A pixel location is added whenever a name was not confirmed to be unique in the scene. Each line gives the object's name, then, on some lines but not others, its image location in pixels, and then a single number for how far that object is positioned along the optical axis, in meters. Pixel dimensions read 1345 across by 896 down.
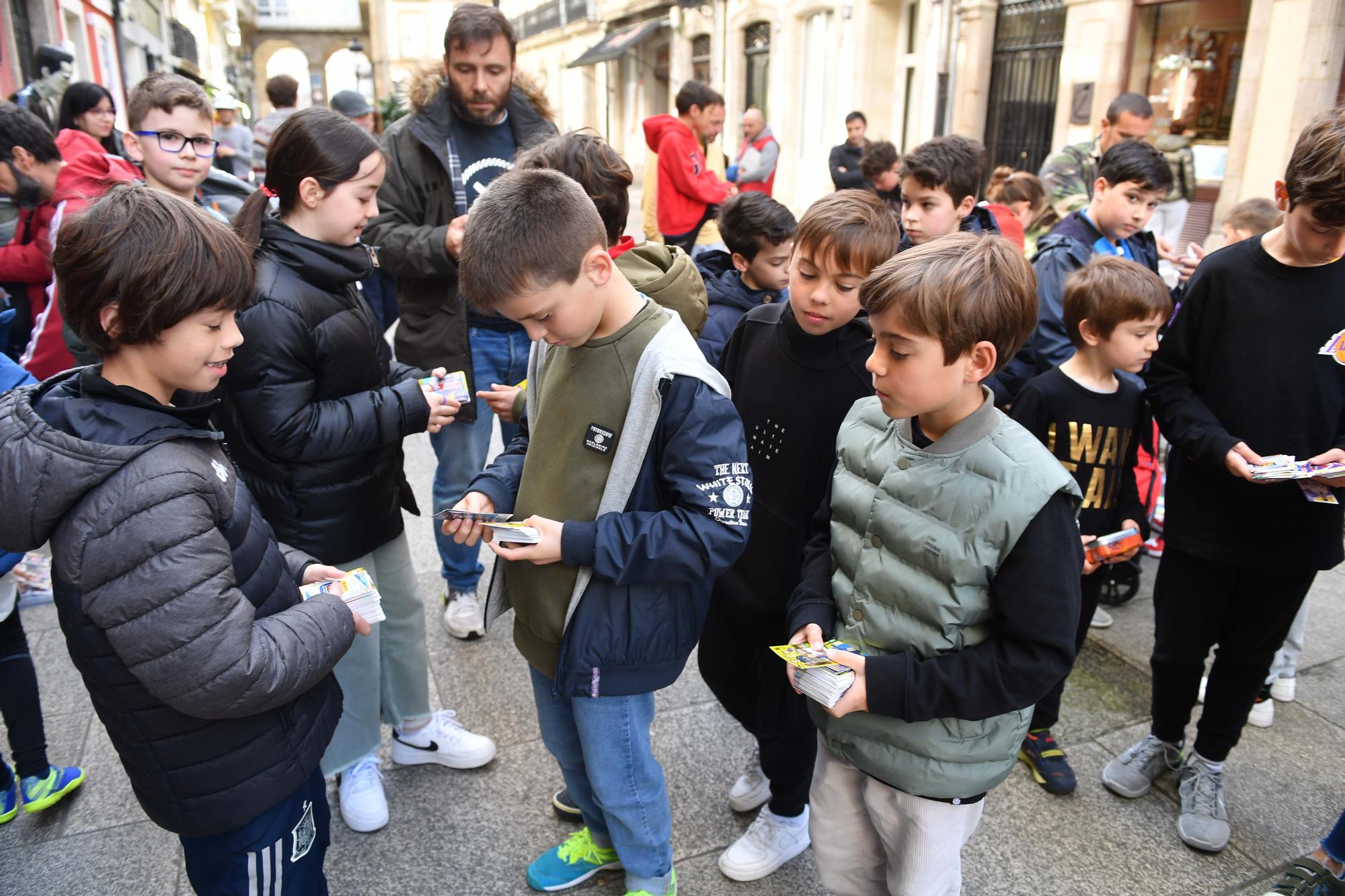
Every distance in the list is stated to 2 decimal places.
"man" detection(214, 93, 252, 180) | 8.48
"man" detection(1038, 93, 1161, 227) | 4.79
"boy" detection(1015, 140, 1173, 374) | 3.09
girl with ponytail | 2.22
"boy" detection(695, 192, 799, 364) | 2.81
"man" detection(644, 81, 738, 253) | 6.38
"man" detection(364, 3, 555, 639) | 3.38
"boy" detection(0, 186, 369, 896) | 1.48
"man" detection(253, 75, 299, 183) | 8.96
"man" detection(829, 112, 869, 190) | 10.34
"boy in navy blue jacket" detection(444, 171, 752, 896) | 1.79
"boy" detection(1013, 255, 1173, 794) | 2.59
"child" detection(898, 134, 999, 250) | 3.22
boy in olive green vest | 1.63
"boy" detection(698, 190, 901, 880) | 2.18
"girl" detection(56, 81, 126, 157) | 5.71
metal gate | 11.33
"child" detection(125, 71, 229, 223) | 3.53
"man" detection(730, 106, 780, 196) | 10.77
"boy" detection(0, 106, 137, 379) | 3.91
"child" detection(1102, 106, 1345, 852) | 2.36
